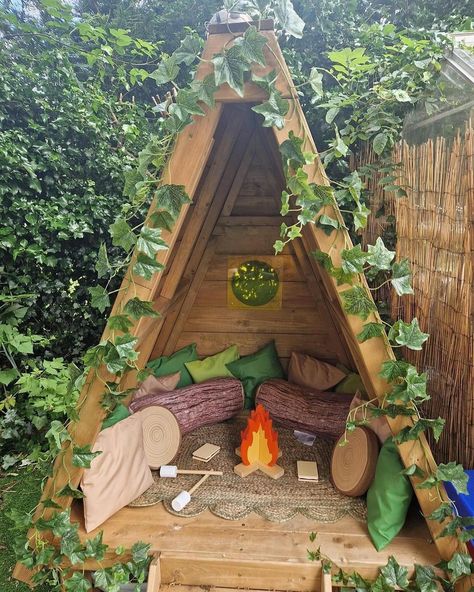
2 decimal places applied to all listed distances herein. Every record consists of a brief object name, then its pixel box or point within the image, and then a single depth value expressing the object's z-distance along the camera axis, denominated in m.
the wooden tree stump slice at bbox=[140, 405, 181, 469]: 1.88
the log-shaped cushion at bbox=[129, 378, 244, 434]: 2.19
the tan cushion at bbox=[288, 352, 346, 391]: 2.48
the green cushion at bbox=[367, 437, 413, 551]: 1.34
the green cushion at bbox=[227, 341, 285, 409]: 2.57
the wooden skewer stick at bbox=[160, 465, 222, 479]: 1.82
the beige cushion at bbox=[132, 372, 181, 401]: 2.29
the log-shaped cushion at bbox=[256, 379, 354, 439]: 2.14
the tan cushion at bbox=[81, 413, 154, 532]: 1.44
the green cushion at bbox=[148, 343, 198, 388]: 2.56
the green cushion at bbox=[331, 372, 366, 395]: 2.36
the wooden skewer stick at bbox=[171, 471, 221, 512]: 1.56
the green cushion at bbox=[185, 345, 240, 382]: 2.60
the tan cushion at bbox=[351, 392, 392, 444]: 1.53
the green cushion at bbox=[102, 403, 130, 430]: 1.69
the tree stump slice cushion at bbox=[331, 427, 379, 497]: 1.53
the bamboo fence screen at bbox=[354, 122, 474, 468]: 1.36
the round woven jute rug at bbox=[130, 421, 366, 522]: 1.54
